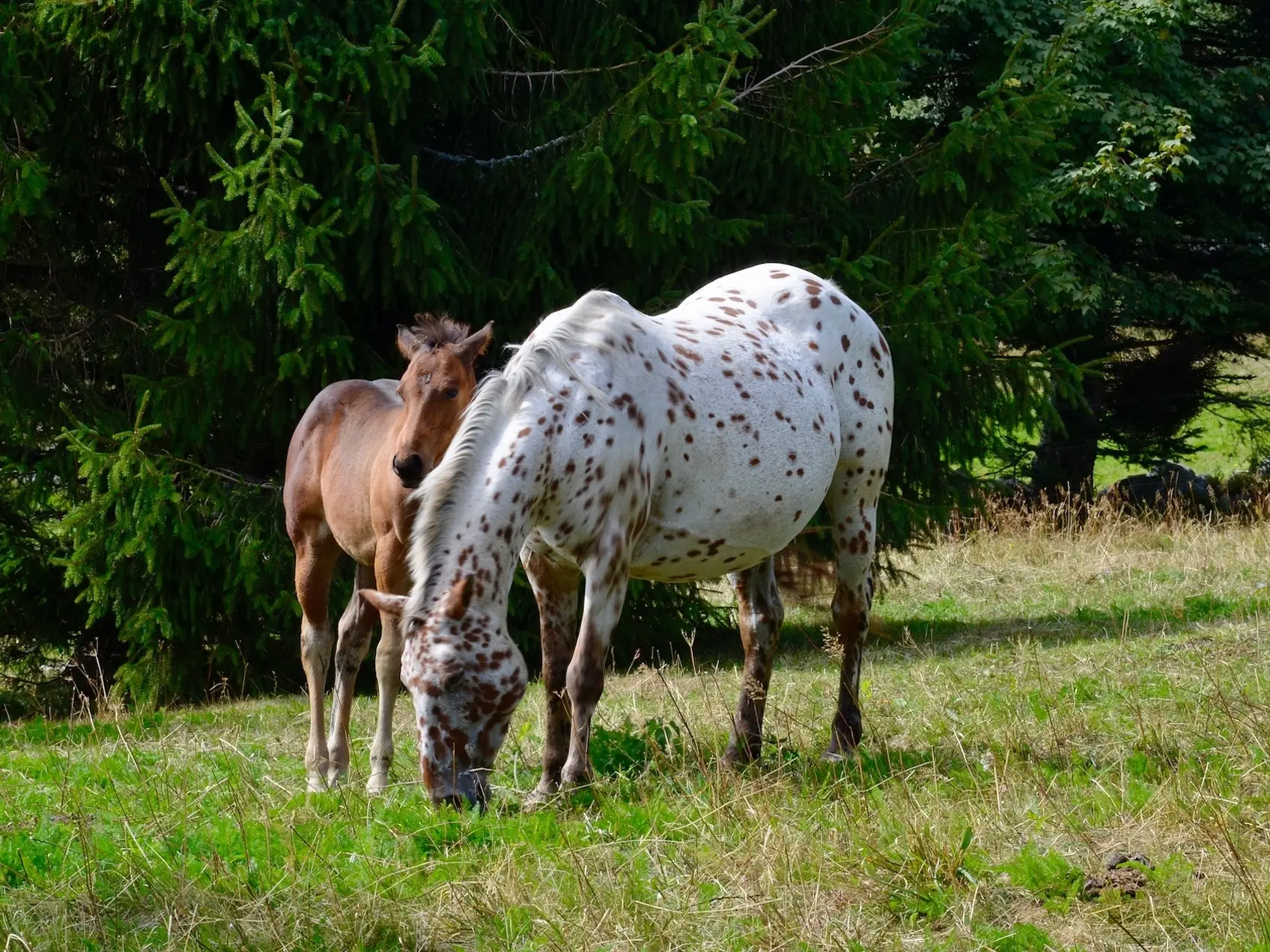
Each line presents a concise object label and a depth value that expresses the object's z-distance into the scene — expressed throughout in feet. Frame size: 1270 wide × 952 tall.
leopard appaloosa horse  28.81
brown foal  36.94
